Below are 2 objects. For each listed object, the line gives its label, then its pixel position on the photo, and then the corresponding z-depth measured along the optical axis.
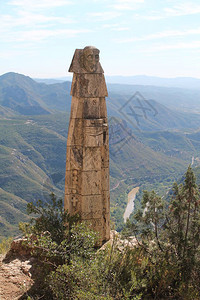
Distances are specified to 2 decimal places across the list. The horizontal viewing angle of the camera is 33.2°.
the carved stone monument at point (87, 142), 11.09
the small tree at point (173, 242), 9.55
